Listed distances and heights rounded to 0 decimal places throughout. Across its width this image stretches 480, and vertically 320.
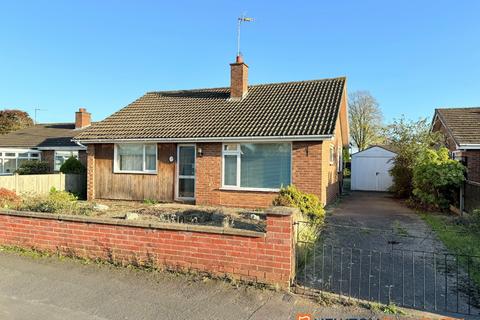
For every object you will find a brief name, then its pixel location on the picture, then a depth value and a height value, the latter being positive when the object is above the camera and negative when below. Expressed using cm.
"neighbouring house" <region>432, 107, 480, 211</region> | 1200 +96
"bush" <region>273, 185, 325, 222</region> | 987 -113
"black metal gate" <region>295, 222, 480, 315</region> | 494 -190
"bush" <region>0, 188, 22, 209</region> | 1016 -114
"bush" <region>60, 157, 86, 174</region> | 1861 -26
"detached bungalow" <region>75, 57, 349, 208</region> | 1228 +64
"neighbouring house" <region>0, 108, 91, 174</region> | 2366 +99
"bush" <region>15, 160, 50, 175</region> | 2208 -32
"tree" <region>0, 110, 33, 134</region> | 4256 +536
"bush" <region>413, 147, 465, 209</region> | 1333 -58
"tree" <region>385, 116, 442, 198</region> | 1767 +72
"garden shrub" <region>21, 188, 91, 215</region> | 781 -102
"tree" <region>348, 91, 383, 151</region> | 3941 +489
